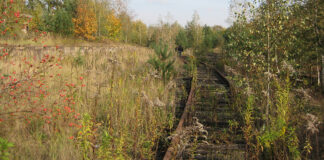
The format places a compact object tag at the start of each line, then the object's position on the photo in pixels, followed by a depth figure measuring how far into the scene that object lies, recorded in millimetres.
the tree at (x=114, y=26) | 31219
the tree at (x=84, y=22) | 25328
